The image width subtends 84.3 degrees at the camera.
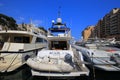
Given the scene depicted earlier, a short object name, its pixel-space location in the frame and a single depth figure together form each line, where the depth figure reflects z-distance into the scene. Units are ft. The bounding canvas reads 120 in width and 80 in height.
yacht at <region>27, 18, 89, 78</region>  10.94
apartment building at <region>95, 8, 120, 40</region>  127.95
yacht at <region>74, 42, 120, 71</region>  13.82
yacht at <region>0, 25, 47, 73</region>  16.19
